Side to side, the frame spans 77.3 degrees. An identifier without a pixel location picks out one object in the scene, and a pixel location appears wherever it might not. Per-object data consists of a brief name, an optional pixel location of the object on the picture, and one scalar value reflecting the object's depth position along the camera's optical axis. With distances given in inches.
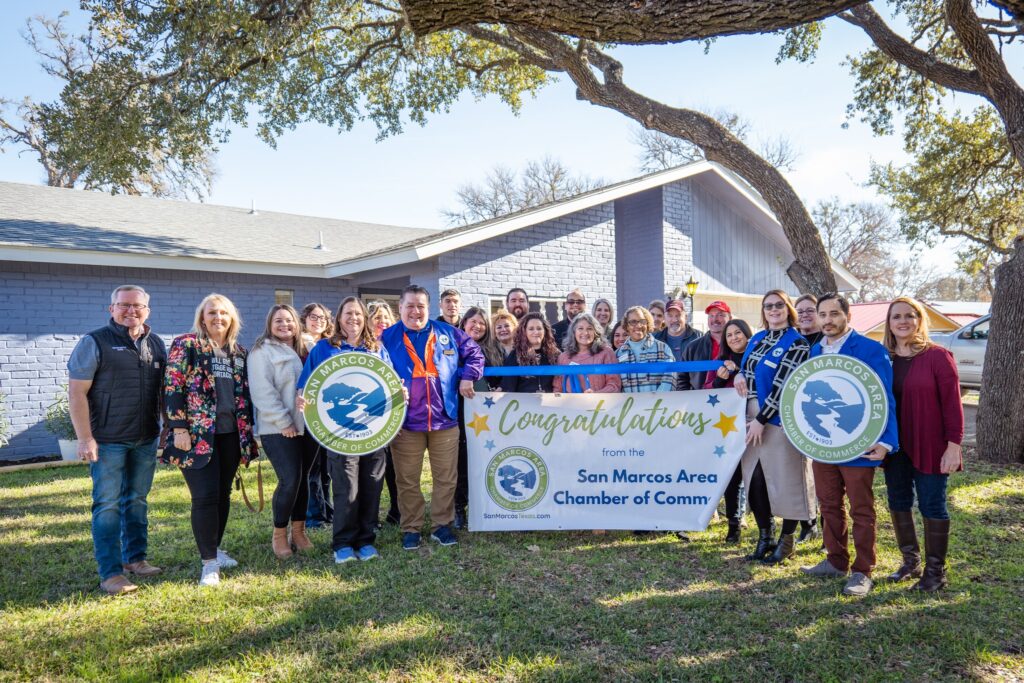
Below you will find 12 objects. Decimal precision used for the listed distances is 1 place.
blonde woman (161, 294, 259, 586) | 167.6
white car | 600.1
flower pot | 371.9
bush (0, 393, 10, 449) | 354.9
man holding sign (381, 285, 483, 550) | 195.8
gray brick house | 376.8
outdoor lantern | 524.1
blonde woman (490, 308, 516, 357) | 227.3
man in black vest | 164.6
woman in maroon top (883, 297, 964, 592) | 149.6
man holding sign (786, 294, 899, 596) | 154.3
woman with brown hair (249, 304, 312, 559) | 181.6
